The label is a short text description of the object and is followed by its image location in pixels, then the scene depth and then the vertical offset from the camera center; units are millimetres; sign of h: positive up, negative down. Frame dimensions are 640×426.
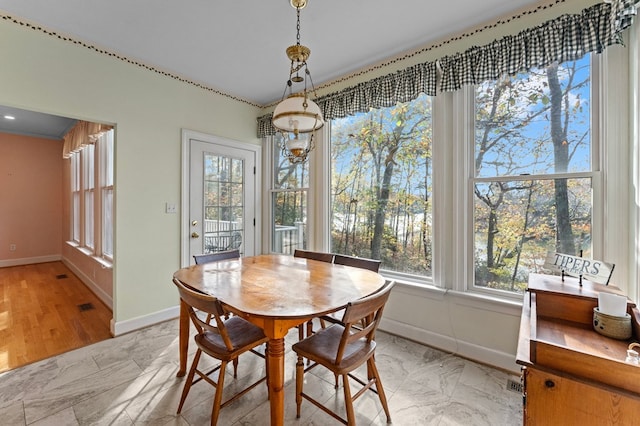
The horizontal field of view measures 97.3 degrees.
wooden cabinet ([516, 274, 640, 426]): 794 -499
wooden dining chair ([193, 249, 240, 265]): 2377 -398
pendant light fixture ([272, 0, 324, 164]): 1723 +601
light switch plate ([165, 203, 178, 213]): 3074 +43
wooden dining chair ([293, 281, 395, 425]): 1368 -774
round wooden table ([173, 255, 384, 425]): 1330 -462
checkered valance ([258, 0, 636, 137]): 1707 +1135
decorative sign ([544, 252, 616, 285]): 1326 -273
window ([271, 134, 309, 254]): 3621 +127
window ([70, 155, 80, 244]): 4824 +248
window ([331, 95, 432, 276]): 2650 +267
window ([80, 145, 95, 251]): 4261 +327
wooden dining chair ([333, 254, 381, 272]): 2219 -416
